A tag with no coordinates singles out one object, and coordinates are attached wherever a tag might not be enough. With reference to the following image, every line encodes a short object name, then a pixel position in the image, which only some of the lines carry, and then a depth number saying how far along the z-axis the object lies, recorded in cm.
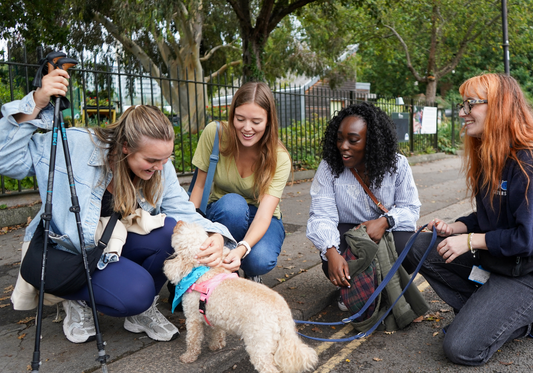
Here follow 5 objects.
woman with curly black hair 339
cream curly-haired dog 213
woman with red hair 261
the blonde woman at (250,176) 333
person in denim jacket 237
